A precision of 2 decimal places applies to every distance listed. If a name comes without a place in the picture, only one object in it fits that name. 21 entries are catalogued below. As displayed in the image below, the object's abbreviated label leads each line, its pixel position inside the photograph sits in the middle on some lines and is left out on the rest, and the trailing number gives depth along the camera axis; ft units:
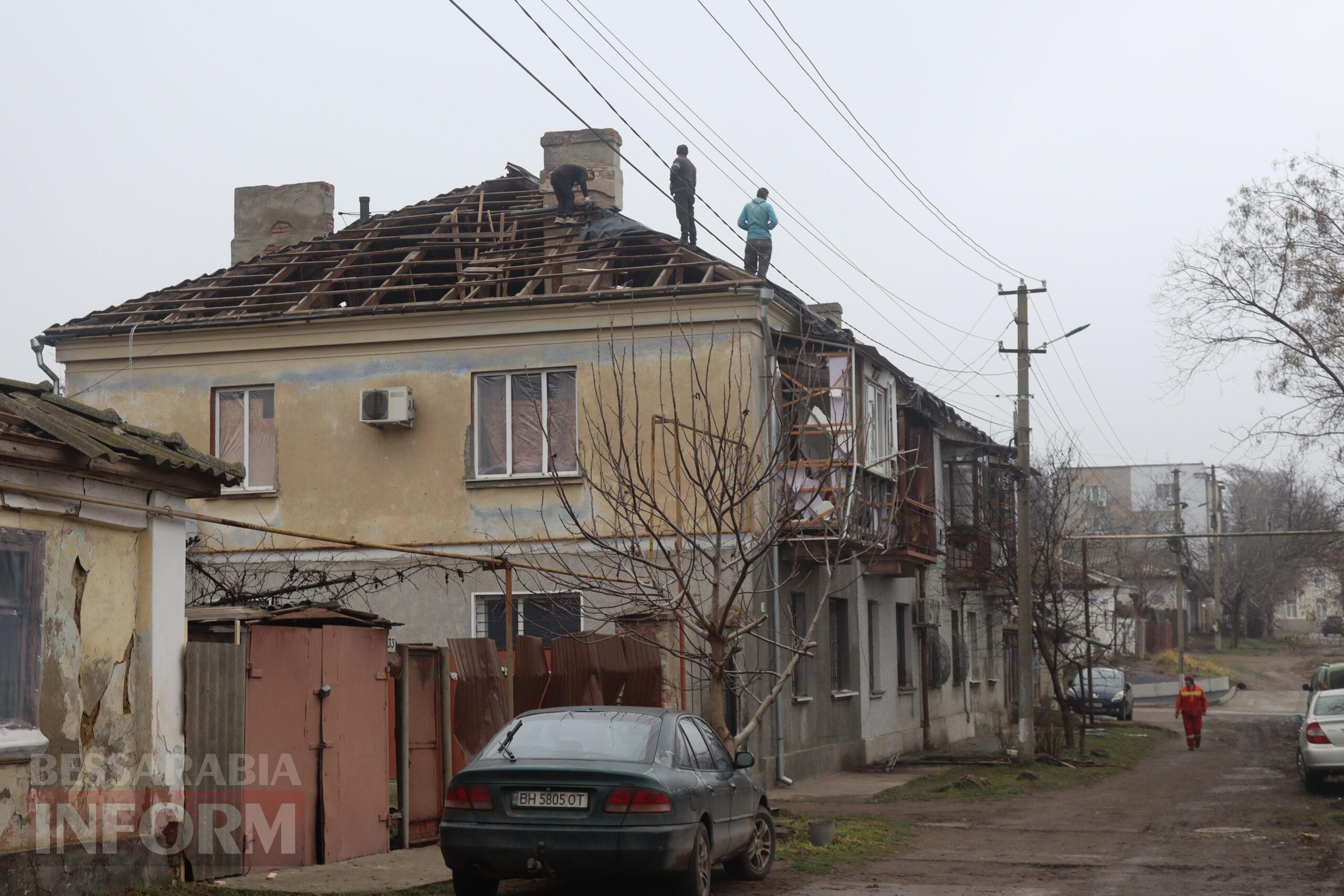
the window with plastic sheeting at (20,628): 28.35
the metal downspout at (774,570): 61.67
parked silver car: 59.41
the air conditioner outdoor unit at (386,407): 64.08
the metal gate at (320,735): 35.27
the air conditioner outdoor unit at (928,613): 93.76
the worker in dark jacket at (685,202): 70.90
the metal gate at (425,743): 41.75
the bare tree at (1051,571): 83.82
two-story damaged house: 63.10
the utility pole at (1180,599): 171.22
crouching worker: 71.00
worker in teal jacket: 70.33
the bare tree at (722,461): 57.47
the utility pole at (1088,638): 97.09
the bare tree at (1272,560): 253.85
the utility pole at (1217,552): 226.38
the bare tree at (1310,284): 82.69
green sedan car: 29.60
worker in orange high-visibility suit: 95.71
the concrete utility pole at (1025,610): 76.74
